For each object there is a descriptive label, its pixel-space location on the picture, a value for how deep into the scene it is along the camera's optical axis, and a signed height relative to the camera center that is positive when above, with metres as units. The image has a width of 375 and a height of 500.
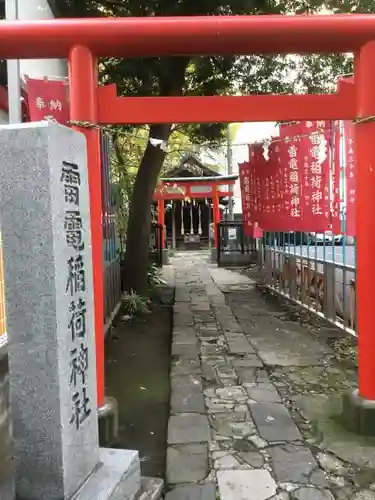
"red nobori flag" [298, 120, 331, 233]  7.41 +0.75
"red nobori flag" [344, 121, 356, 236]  6.02 +0.53
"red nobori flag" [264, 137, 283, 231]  9.09 +0.73
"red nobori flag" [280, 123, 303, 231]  8.05 +0.81
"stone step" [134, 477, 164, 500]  3.28 -1.77
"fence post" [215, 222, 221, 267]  19.56 -0.63
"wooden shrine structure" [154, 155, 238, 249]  22.34 +1.42
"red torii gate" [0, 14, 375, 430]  4.08 +1.26
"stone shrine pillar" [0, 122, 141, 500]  2.58 -0.40
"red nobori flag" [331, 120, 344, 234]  7.09 +0.62
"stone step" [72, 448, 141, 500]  2.81 -1.48
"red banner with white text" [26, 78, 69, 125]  5.10 +1.35
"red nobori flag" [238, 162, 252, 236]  11.07 +0.73
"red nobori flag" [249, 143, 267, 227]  9.98 +0.91
